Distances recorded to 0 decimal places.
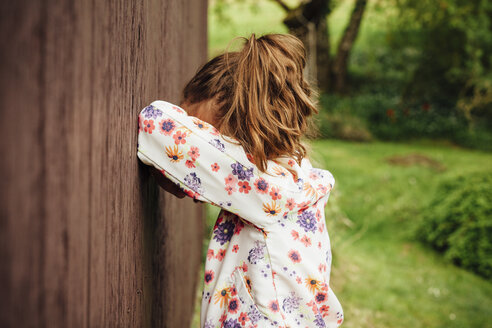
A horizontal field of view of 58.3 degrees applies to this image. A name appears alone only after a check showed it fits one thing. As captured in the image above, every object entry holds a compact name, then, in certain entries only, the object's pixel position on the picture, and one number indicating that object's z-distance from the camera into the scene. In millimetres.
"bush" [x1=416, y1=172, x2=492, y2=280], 3914
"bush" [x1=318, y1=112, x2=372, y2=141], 8719
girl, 1092
